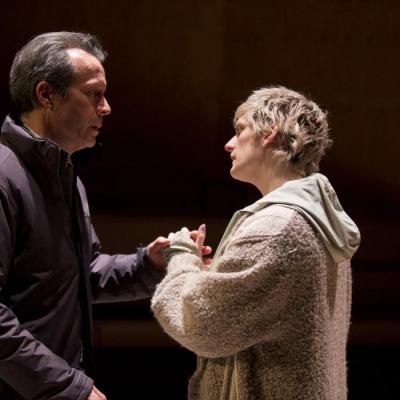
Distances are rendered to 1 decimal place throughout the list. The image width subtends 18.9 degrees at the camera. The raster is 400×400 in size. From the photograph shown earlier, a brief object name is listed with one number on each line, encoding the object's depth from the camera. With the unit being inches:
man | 92.9
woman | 90.0
